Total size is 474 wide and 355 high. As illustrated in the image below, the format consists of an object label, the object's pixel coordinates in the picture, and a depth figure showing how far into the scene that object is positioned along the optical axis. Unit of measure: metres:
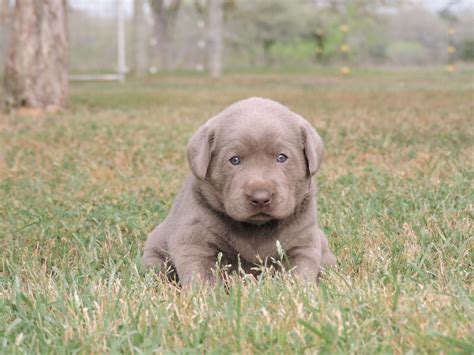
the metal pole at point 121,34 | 22.55
